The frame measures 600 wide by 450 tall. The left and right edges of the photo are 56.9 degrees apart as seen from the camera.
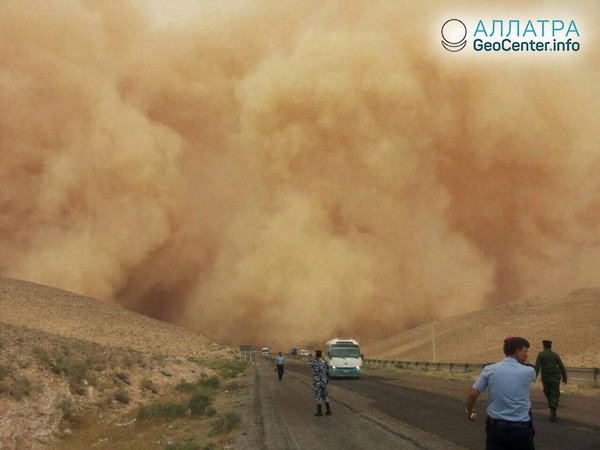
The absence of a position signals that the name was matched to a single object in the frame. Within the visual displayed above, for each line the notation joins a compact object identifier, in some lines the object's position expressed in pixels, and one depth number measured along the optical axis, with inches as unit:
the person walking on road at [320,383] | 516.1
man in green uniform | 437.1
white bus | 1107.9
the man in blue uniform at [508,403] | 177.8
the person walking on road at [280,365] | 1129.4
